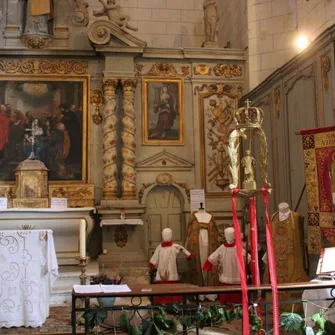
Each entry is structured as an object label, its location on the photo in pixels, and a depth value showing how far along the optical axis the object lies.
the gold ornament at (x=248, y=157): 3.85
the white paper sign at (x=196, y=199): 9.95
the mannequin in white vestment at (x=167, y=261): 8.02
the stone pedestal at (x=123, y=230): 9.88
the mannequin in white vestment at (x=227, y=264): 7.49
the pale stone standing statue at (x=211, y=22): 11.20
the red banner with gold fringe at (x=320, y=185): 6.17
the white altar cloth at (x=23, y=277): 6.09
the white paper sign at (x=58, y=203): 9.51
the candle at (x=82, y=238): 5.59
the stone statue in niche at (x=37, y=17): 10.81
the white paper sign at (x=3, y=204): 9.25
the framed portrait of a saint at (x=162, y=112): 10.76
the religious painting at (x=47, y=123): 10.28
